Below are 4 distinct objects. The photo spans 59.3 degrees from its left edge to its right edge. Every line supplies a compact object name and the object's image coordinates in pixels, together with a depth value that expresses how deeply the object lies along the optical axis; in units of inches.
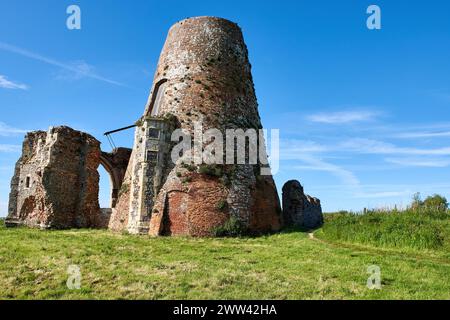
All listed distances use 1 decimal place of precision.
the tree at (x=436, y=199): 2028.5
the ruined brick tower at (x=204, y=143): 716.7
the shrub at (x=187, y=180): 725.9
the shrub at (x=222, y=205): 717.3
